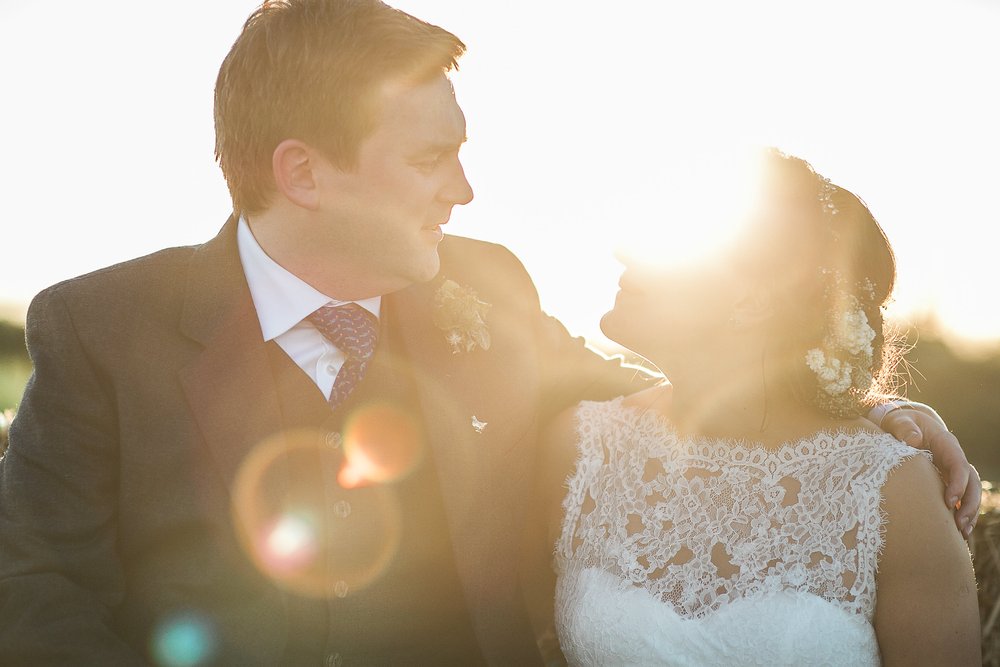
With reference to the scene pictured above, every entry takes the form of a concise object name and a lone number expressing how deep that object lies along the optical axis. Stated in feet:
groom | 9.21
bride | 9.34
